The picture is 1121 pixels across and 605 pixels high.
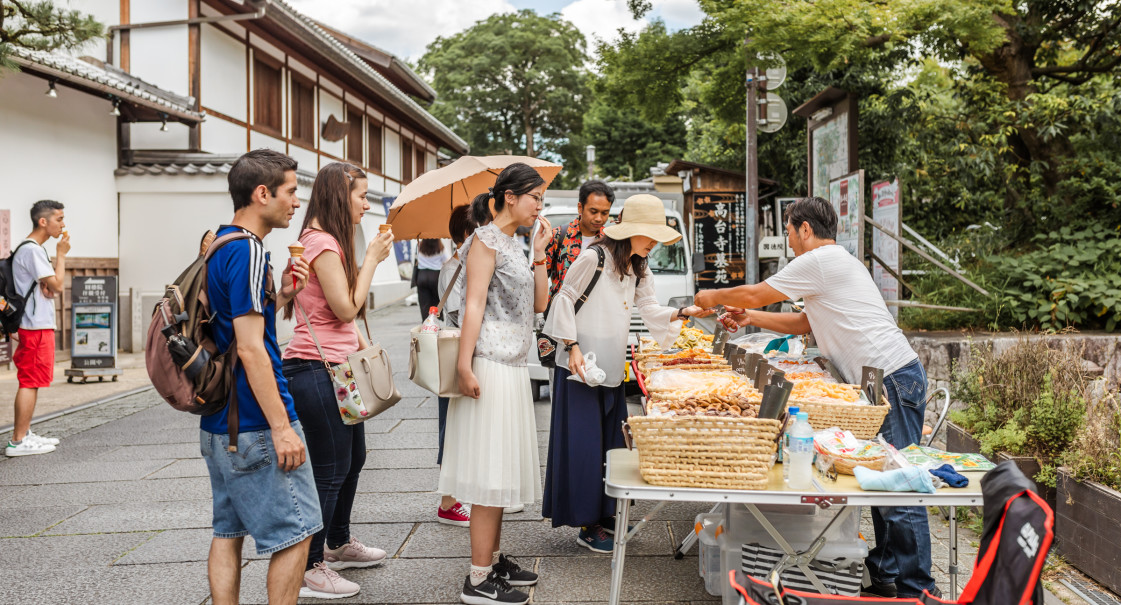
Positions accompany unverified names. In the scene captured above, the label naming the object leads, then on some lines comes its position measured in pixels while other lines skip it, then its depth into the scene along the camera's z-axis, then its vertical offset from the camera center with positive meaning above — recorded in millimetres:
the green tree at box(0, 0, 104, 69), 6320 +2056
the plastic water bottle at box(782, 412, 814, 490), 2895 -557
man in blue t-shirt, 2635 -435
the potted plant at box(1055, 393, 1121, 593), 3768 -954
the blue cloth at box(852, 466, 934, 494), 2781 -616
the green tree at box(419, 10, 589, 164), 43719 +10698
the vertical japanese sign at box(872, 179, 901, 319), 8734 +637
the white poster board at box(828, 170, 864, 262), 8852 +917
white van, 10078 +383
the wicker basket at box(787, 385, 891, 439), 3268 -478
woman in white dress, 3562 -428
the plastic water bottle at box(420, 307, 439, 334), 3725 -139
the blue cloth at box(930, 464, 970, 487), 2871 -621
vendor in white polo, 3615 -177
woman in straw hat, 4062 -357
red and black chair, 2057 -619
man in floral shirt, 4688 +360
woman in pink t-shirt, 3512 -107
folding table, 2770 -662
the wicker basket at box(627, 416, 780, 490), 2814 -519
